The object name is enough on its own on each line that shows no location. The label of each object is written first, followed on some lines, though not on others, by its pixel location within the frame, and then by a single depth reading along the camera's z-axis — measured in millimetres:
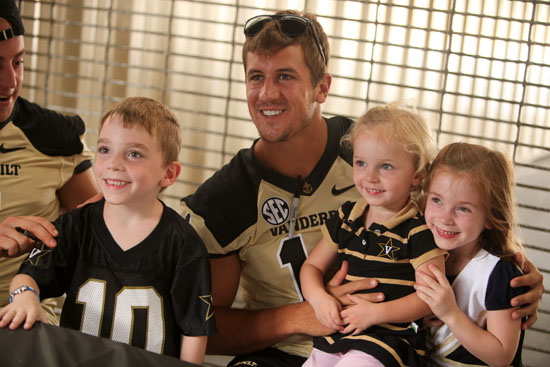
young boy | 1328
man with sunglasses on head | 1635
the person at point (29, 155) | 1713
